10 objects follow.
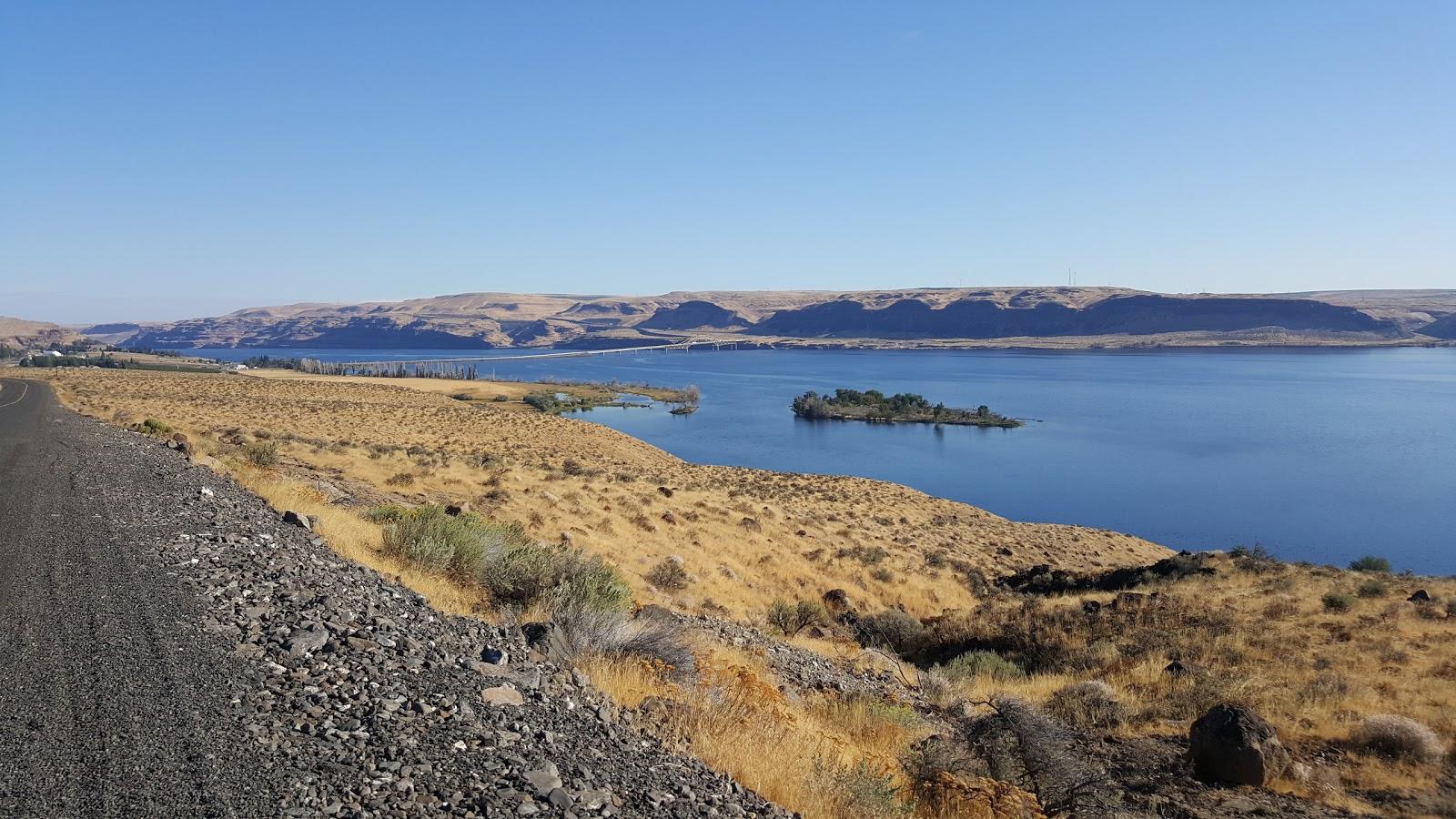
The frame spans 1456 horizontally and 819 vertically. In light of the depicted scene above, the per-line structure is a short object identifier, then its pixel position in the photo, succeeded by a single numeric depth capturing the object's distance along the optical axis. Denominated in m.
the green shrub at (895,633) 14.65
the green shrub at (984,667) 11.85
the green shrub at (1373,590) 17.31
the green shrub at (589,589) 8.20
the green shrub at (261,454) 16.38
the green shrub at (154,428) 19.37
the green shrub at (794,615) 14.10
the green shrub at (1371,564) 27.06
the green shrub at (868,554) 21.94
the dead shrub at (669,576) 15.23
